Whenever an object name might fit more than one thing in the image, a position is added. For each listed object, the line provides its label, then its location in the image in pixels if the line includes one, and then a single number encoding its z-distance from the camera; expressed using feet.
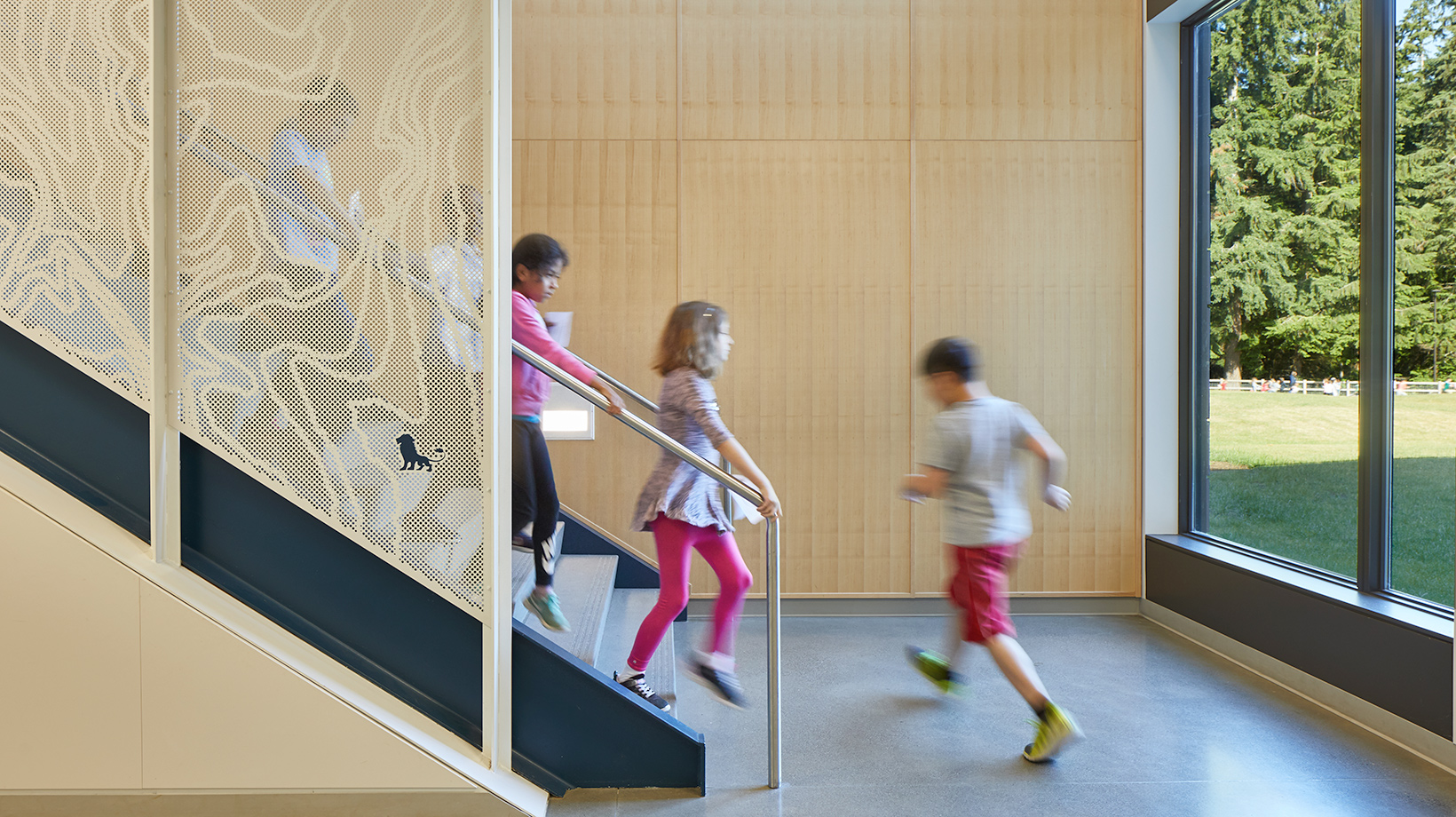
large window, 9.53
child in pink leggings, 8.26
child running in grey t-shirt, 8.45
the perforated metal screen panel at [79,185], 6.92
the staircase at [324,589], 7.19
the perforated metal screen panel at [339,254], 6.95
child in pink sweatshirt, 8.50
